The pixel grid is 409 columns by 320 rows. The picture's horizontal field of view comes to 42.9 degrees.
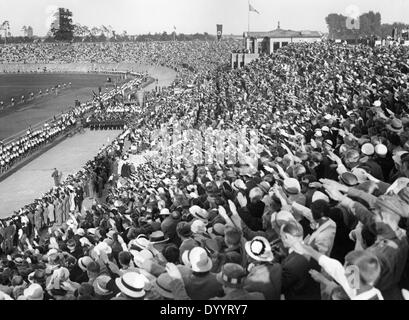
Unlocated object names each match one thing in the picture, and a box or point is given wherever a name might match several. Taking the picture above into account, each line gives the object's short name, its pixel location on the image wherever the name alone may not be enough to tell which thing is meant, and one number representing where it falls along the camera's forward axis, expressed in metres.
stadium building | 50.78
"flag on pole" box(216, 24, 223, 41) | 71.31
